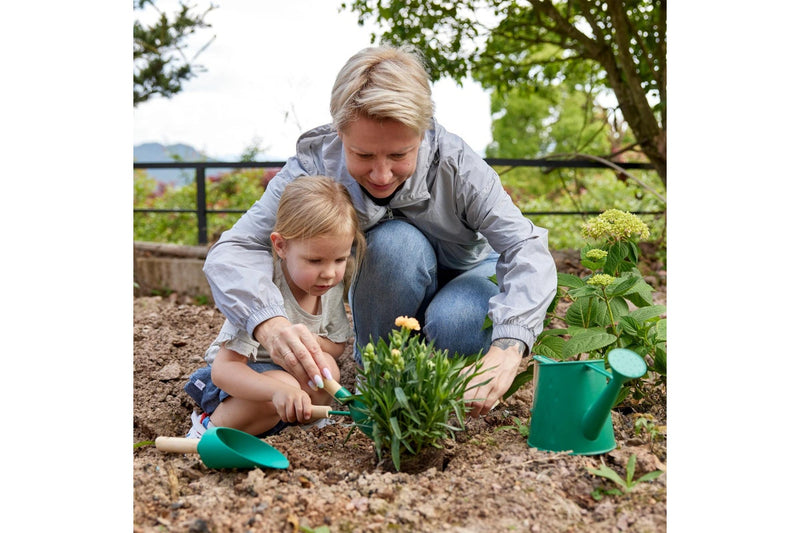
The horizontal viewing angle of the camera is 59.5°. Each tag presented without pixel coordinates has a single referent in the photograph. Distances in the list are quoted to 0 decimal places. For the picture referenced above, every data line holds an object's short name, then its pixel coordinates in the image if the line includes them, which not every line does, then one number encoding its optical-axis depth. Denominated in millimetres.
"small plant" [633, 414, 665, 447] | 1575
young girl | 1754
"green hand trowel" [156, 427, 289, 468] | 1463
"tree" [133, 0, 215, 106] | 5027
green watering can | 1451
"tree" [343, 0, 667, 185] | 4176
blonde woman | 1640
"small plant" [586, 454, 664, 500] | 1332
